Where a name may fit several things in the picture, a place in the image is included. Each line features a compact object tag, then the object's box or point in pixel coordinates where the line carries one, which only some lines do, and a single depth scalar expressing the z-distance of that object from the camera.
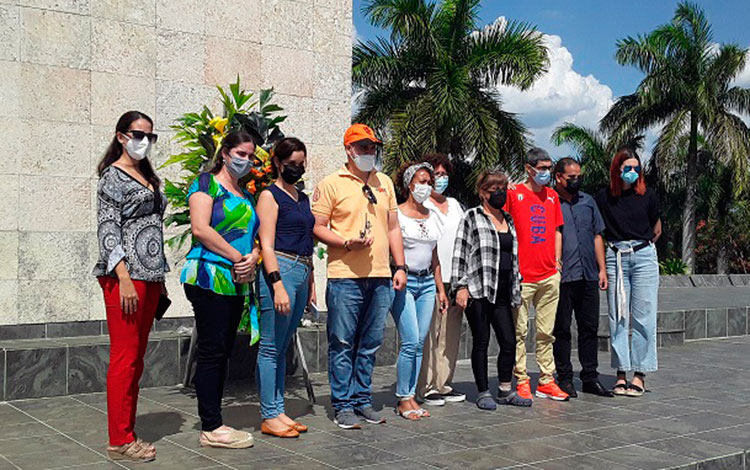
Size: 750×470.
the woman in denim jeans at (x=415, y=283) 6.27
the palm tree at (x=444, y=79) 25.00
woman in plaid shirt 6.52
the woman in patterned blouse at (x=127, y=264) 4.86
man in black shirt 7.12
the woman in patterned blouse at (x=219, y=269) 5.08
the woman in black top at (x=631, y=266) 7.18
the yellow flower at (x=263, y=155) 6.38
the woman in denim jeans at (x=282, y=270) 5.46
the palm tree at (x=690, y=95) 29.55
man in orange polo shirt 5.84
